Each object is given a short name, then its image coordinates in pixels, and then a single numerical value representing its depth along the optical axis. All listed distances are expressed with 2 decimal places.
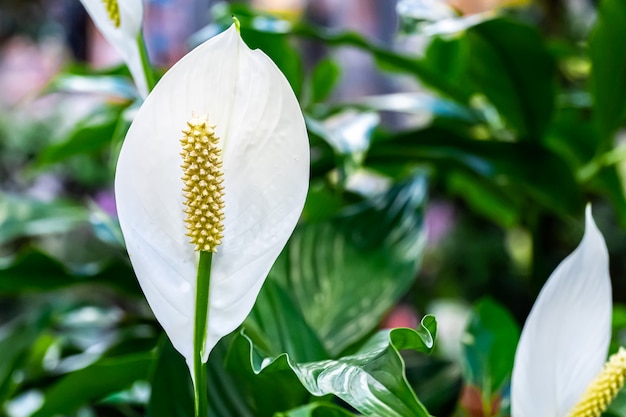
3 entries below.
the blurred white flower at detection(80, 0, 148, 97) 0.66
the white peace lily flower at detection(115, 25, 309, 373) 0.59
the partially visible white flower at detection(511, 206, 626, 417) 0.60
